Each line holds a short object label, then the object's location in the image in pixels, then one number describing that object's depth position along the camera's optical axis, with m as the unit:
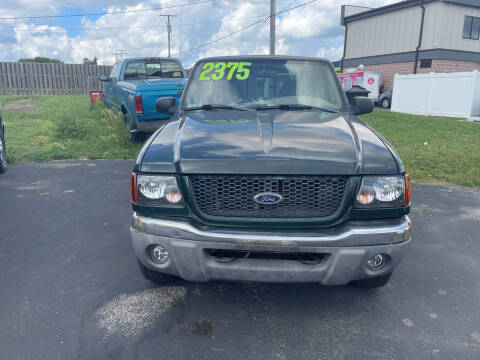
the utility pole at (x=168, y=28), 51.75
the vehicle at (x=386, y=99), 24.16
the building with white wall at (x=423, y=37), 26.92
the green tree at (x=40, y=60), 55.30
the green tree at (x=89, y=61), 56.15
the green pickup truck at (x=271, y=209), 2.38
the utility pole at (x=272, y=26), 20.95
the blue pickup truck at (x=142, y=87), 7.83
